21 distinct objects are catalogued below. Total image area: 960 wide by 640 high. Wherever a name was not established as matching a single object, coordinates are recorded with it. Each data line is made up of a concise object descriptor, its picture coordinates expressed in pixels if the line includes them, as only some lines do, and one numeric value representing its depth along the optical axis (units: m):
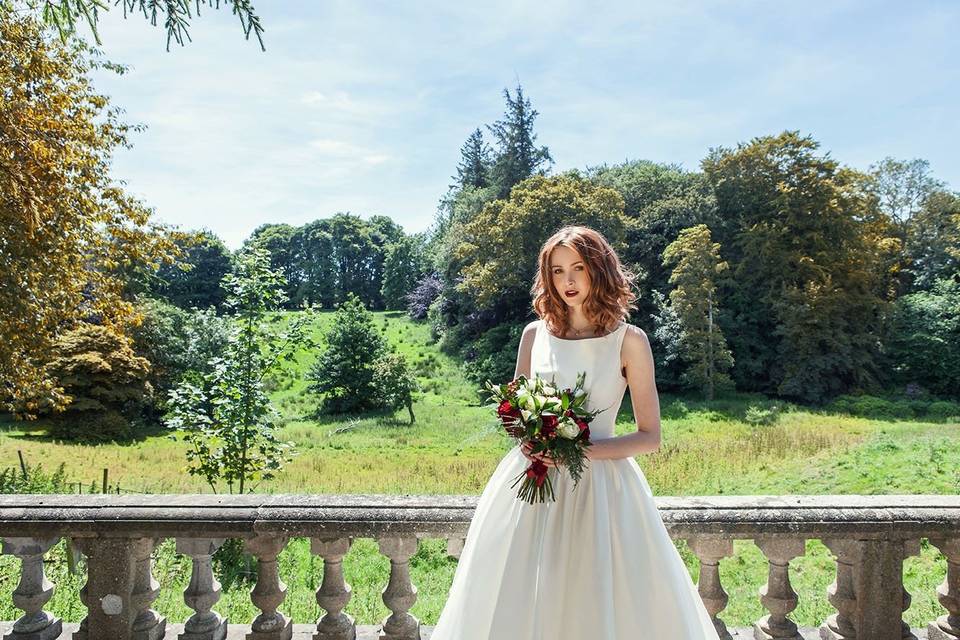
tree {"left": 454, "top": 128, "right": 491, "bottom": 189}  52.78
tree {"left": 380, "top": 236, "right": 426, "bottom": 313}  63.34
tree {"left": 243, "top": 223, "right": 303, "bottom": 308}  73.62
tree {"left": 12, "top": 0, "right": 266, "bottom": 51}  3.47
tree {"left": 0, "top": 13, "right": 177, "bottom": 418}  8.15
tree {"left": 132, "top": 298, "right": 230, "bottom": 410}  29.19
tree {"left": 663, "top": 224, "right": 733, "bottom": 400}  28.86
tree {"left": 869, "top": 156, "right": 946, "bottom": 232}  37.38
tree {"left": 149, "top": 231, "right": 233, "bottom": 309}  54.91
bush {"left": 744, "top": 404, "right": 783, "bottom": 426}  25.22
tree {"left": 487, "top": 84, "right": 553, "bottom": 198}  45.94
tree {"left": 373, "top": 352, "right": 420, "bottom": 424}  28.97
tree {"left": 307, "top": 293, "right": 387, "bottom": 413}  30.58
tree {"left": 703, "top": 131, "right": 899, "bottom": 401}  30.16
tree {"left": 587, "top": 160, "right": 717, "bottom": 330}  34.84
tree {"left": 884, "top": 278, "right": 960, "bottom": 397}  29.83
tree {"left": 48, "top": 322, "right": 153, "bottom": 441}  23.98
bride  2.15
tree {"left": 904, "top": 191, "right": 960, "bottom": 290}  33.19
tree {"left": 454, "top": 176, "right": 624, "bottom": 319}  31.84
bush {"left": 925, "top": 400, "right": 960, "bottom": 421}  26.11
